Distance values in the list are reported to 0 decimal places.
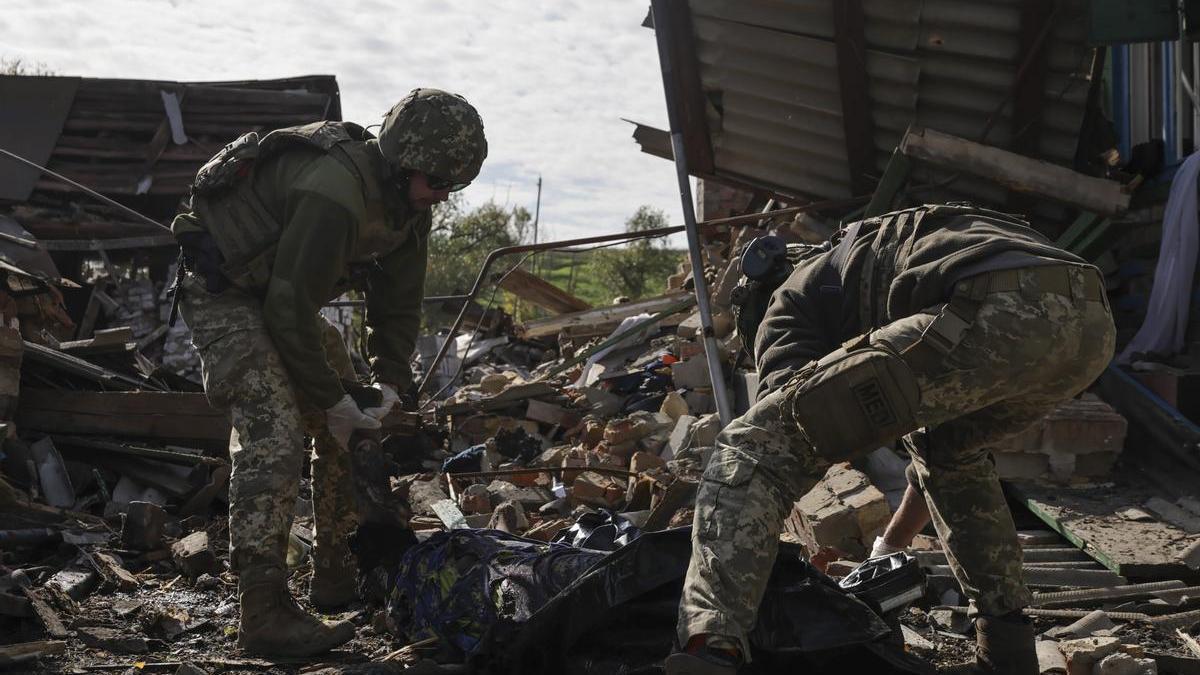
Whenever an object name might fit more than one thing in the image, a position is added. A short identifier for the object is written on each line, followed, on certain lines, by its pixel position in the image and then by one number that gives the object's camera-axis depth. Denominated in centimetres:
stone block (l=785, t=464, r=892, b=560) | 437
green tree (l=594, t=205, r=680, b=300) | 2497
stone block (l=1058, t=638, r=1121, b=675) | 298
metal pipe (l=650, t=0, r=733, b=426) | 545
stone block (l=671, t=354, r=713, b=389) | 709
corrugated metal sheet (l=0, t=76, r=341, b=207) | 1338
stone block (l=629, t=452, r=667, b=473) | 571
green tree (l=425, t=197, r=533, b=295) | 2447
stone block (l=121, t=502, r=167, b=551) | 447
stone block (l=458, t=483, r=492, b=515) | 518
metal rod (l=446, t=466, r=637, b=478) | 543
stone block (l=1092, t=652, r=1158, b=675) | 289
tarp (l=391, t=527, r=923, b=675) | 262
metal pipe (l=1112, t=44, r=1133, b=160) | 697
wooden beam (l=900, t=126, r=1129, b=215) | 594
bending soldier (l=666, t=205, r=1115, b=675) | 239
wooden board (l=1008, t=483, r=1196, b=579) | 393
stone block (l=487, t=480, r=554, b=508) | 526
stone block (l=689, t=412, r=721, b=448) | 589
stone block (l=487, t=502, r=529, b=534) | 473
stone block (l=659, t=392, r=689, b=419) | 675
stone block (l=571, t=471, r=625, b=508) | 523
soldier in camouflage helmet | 337
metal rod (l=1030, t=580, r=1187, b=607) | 371
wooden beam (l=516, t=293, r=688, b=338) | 966
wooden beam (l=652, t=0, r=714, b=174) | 636
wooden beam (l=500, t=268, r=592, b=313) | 1077
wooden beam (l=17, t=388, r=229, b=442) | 572
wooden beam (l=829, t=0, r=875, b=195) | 595
